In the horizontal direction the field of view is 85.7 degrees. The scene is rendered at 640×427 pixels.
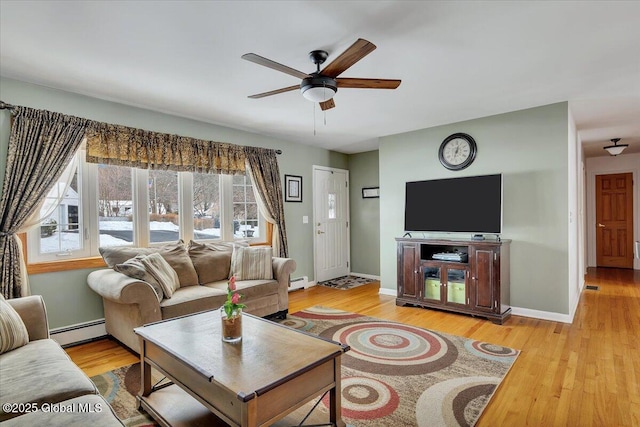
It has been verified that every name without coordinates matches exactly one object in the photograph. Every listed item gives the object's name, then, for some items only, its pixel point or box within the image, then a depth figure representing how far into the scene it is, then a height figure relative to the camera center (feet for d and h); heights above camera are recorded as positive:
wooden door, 23.27 -0.81
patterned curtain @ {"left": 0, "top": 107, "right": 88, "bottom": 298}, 9.52 +1.27
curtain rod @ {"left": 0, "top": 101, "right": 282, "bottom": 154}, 9.57 +3.11
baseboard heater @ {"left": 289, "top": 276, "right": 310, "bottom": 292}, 17.98 -3.73
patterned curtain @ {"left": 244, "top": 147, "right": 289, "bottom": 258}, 16.02 +1.20
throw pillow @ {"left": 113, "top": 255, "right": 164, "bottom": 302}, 10.00 -1.66
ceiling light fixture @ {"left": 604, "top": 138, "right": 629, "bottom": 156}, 19.72 +3.50
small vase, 6.60 -2.16
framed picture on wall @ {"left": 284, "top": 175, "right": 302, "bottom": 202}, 17.80 +1.32
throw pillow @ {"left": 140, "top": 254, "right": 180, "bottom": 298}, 10.33 -1.77
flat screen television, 13.24 +0.25
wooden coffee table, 5.08 -2.49
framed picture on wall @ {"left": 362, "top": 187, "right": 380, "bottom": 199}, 20.68 +1.19
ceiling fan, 7.02 +3.07
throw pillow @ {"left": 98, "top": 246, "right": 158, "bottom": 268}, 11.00 -1.24
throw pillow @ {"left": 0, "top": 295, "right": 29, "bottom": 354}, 6.40 -2.15
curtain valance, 11.38 +2.41
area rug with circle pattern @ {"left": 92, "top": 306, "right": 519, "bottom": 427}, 6.94 -4.08
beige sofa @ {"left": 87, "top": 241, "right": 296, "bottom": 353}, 9.51 -2.28
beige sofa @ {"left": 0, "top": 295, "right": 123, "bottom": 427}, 4.41 -2.57
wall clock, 14.51 +2.58
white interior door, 19.67 -0.57
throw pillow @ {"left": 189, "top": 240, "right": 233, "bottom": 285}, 12.67 -1.74
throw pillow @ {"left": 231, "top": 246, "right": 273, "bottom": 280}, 12.98 -1.90
